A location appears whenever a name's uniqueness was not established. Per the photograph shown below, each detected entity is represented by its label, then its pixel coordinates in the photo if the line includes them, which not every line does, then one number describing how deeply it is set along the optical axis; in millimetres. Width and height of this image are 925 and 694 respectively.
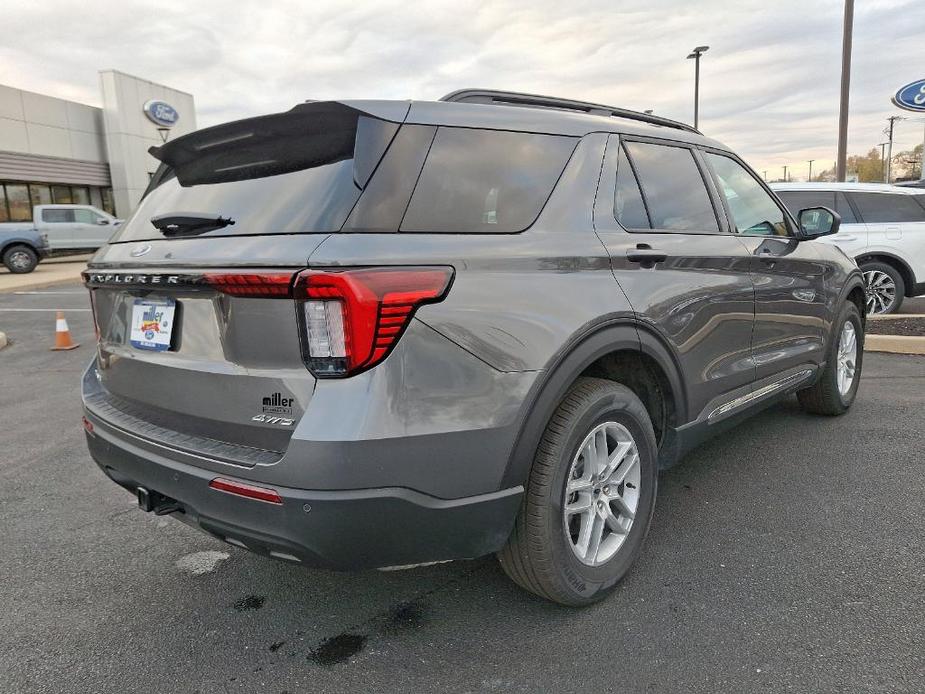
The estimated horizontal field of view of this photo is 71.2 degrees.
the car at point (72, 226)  20672
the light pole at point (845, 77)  13258
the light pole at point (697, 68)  25375
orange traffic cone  8211
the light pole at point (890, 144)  73400
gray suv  1823
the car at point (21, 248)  18531
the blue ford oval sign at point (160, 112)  29578
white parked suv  8125
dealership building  24953
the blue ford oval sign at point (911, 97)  16703
